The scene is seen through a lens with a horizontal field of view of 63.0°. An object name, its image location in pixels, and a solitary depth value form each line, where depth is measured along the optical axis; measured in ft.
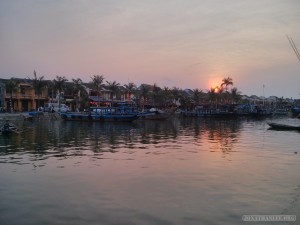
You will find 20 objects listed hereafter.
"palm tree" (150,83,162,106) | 268.84
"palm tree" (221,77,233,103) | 287.31
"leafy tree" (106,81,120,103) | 250.48
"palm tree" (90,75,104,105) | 236.82
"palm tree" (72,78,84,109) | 240.94
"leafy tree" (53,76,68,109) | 225.29
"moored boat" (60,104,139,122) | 154.47
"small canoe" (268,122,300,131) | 106.03
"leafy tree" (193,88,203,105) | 303.42
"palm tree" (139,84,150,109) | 266.84
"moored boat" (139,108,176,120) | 175.62
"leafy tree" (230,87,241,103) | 315.66
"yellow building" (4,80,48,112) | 209.78
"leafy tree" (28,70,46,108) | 212.84
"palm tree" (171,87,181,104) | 285.06
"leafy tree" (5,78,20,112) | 199.53
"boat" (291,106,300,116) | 233.12
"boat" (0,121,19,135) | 83.18
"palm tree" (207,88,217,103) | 298.87
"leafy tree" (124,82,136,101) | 261.72
